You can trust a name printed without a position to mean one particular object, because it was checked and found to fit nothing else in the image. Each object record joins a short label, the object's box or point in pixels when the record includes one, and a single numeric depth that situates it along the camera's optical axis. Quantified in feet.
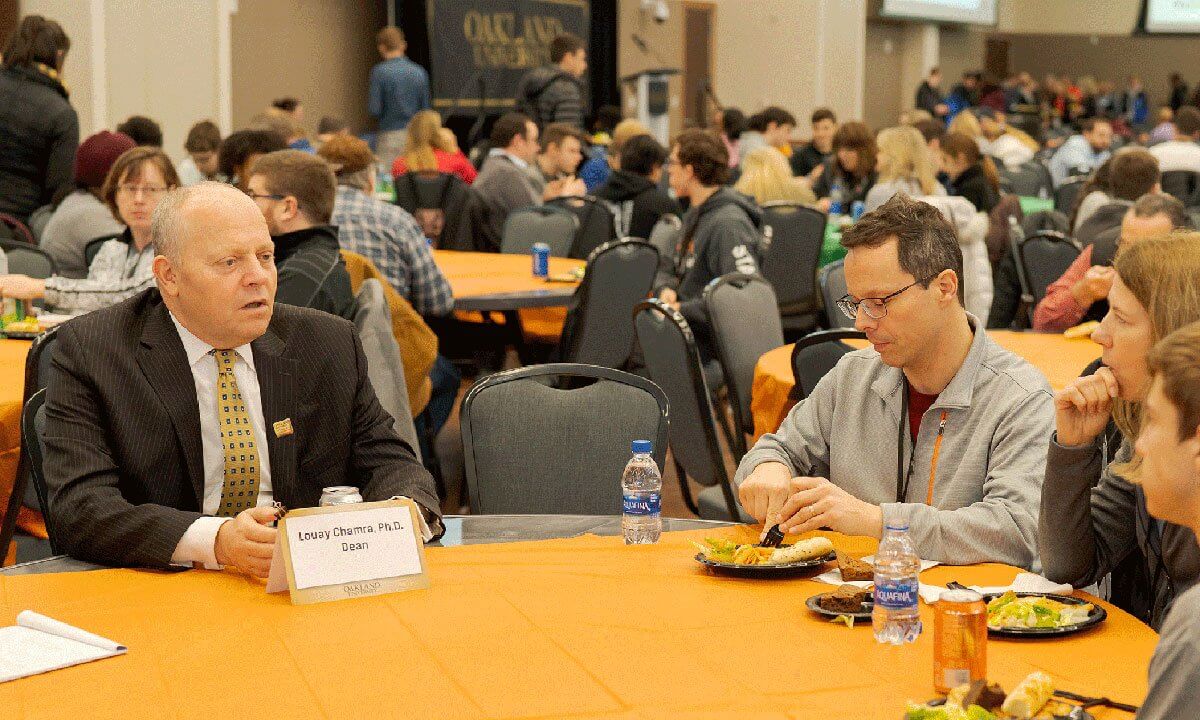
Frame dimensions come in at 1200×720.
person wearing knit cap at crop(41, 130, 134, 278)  19.47
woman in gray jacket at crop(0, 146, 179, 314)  14.85
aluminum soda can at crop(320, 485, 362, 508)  7.45
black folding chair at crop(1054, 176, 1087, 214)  35.09
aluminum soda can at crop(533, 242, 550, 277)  21.03
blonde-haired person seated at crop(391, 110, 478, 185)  29.09
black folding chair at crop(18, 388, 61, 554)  9.30
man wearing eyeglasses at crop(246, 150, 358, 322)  12.87
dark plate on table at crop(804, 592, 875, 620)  6.73
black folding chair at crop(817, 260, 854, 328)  17.20
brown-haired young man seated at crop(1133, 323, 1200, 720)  4.96
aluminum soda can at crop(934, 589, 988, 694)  5.81
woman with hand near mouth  7.13
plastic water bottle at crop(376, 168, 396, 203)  31.41
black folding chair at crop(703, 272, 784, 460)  14.69
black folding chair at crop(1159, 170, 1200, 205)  32.14
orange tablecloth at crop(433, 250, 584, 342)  20.01
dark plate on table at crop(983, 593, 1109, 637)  6.41
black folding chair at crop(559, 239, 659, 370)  18.76
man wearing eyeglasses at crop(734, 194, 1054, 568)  7.95
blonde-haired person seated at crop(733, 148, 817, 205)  25.59
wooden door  63.57
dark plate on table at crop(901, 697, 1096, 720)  5.39
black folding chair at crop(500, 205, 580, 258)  25.16
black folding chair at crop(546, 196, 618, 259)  25.70
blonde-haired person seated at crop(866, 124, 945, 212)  26.68
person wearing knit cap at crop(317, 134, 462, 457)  17.66
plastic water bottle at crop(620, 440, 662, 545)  8.39
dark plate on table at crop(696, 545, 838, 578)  7.47
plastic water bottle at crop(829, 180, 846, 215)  30.96
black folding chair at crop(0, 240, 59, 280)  17.76
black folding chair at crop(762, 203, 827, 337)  23.84
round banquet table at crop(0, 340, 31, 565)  11.47
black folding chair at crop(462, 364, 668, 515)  10.43
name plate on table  7.09
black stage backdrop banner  47.37
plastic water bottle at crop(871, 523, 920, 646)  6.36
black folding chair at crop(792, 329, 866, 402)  12.26
